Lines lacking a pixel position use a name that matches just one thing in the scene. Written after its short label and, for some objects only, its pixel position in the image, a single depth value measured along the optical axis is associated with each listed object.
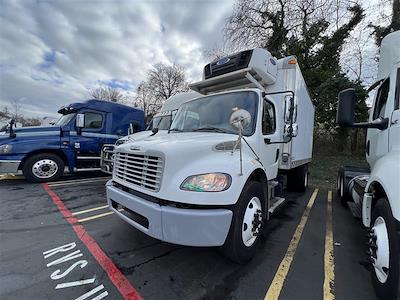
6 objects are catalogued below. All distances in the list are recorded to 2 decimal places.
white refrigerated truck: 2.69
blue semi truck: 7.52
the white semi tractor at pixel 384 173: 2.36
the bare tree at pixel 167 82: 47.72
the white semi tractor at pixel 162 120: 8.17
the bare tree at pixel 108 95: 55.44
